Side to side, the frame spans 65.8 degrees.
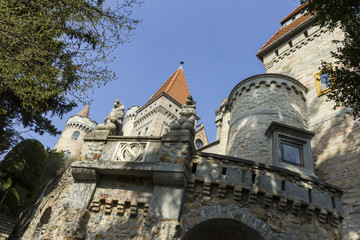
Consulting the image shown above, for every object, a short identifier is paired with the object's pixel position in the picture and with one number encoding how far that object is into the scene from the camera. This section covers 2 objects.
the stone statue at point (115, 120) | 7.85
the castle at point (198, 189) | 6.14
